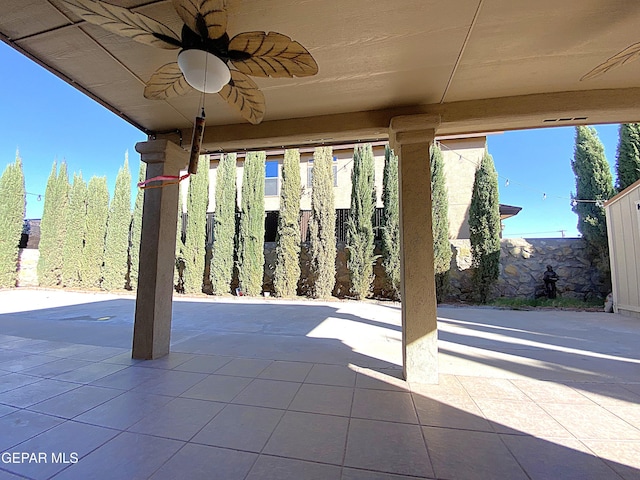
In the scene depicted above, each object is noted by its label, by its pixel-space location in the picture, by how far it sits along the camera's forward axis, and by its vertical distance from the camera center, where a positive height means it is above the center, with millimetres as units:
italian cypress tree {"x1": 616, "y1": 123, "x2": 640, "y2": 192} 6910 +3044
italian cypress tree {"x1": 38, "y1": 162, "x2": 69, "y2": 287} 10641 +1388
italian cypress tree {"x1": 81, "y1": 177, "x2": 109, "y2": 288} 10570 +1287
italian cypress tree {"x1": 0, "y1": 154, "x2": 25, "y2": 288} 10023 +1807
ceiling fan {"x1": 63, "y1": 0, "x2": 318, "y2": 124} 1272 +1146
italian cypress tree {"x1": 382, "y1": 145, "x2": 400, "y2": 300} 8148 +1400
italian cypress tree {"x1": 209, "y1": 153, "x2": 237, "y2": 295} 9219 +1449
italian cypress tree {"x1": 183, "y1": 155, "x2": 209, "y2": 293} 9328 +1246
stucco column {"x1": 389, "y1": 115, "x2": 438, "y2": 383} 2430 +115
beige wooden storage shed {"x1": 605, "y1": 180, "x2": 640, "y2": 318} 5578 +582
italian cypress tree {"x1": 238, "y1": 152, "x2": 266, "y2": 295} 9031 +1397
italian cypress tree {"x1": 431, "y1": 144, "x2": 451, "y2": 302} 7785 +1352
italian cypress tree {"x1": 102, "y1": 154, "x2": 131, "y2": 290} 10367 +1236
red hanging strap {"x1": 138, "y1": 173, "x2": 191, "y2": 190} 2459 +804
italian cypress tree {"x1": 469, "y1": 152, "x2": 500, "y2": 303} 7594 +1236
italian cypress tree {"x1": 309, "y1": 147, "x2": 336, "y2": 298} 8641 +1399
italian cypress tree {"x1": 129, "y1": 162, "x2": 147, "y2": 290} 10188 +1032
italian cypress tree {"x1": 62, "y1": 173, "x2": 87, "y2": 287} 10617 +1118
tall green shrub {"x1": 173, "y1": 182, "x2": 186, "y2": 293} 9398 +42
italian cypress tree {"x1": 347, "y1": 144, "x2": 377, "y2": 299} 8406 +1476
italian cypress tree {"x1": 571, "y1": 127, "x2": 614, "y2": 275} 7406 +2437
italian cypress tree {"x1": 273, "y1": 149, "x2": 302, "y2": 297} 8844 +1237
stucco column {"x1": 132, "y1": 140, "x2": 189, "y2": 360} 2932 +116
